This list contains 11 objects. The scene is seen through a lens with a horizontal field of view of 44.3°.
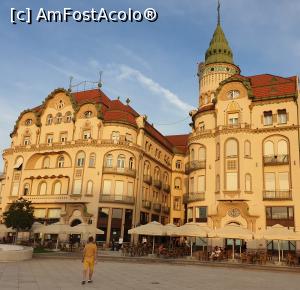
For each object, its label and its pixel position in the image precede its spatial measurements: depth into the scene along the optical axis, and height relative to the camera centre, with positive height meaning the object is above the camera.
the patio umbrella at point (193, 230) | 31.00 +1.15
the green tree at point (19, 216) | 41.56 +2.01
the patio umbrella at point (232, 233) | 30.02 +1.08
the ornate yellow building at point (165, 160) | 38.88 +10.06
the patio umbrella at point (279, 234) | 28.41 +1.11
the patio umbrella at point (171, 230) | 32.38 +1.11
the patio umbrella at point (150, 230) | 32.81 +1.04
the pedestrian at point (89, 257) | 15.65 -0.77
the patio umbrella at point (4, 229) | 45.92 +0.63
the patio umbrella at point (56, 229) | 36.47 +0.76
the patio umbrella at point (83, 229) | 35.83 +0.85
